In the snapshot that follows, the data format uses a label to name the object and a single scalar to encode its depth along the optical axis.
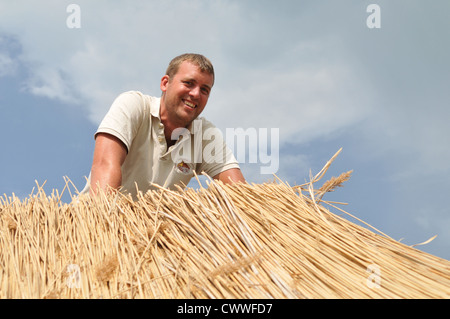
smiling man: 2.25
